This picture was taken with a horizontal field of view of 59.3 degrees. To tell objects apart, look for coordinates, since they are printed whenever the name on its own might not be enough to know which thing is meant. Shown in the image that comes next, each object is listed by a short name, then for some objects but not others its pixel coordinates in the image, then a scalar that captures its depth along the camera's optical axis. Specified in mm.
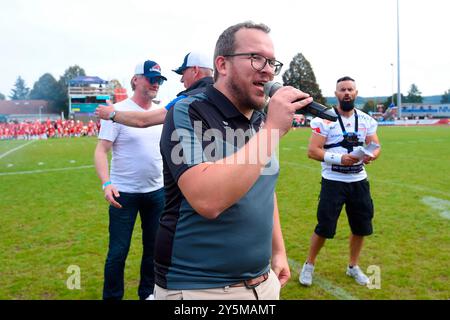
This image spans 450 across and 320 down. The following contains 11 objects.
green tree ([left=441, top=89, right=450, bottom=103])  113788
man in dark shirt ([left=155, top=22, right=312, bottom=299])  1628
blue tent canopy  83731
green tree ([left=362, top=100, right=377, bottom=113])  81356
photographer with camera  4590
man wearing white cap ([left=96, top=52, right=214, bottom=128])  3436
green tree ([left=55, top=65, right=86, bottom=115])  93500
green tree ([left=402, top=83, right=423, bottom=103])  104425
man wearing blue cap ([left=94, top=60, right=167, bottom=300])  3898
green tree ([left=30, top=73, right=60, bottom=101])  99175
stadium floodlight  57219
